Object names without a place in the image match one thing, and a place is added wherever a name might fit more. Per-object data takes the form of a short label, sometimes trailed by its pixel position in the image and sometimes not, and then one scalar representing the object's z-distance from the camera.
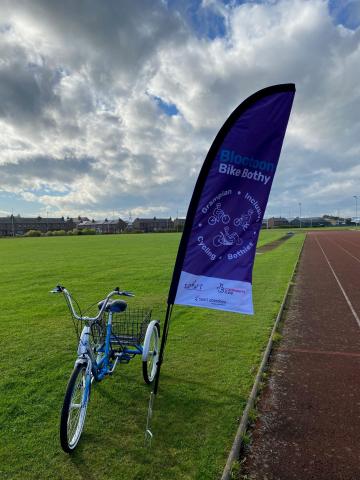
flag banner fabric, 3.26
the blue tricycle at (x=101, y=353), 3.11
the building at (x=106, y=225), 153.88
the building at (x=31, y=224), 145.50
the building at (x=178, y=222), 145.60
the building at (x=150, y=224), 163.35
